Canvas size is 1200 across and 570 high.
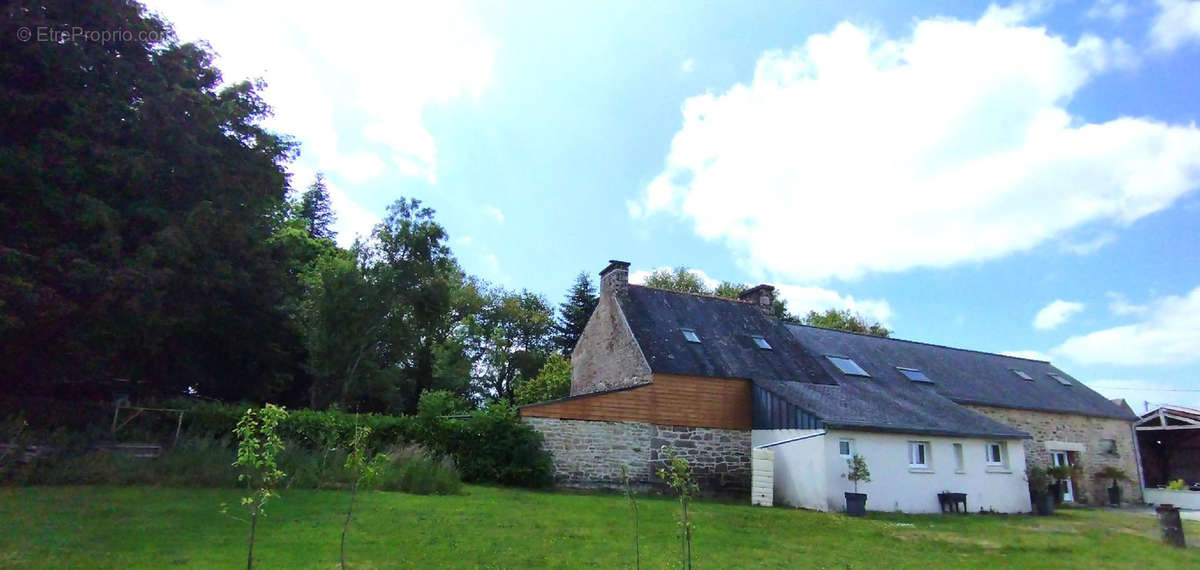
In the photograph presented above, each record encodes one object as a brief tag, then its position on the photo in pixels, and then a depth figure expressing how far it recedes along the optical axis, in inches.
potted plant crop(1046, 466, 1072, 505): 799.1
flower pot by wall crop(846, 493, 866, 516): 619.2
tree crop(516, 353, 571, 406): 1212.5
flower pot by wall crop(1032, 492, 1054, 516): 746.2
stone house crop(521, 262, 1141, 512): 702.5
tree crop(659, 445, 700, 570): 272.5
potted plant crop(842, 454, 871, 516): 620.7
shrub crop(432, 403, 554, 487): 681.6
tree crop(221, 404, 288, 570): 234.1
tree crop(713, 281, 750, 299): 1752.2
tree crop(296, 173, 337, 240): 1642.5
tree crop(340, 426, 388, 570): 264.5
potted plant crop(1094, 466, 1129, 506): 970.1
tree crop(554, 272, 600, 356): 1535.4
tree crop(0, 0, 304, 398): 543.5
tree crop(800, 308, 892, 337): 1793.8
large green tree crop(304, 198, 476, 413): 1102.4
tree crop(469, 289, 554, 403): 1605.6
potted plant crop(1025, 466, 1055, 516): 748.0
